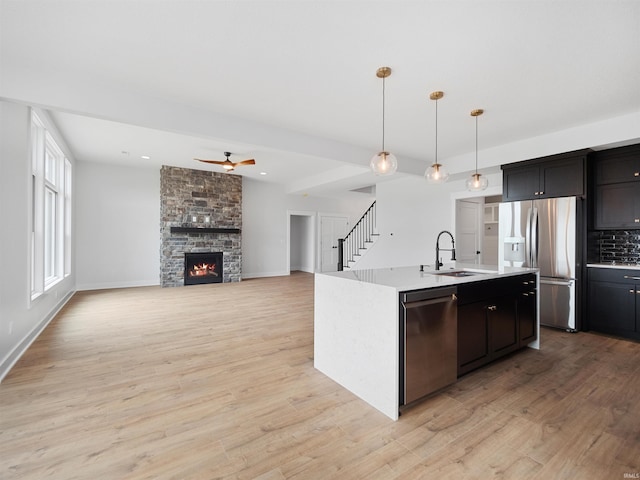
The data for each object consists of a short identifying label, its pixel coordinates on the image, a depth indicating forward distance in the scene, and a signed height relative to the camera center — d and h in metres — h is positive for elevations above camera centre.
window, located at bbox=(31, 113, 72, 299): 4.00 +0.47
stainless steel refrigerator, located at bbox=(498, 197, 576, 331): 4.22 -0.11
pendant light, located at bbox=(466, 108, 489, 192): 3.63 +0.73
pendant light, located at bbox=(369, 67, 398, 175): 2.92 +0.77
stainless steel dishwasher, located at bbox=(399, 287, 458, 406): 2.18 -0.78
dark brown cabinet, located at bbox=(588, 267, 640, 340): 3.83 -0.80
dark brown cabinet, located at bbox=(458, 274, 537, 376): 2.67 -0.78
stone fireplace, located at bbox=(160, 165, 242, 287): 7.59 +0.48
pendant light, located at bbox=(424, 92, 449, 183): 3.38 +0.77
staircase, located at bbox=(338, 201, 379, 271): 8.58 -0.03
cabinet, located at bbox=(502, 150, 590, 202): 4.19 +0.96
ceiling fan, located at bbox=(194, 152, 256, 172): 5.89 +1.52
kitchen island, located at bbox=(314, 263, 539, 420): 2.16 -0.68
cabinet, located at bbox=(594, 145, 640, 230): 3.89 +0.72
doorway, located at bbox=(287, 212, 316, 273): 10.66 -0.11
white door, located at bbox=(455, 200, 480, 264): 6.38 +0.19
